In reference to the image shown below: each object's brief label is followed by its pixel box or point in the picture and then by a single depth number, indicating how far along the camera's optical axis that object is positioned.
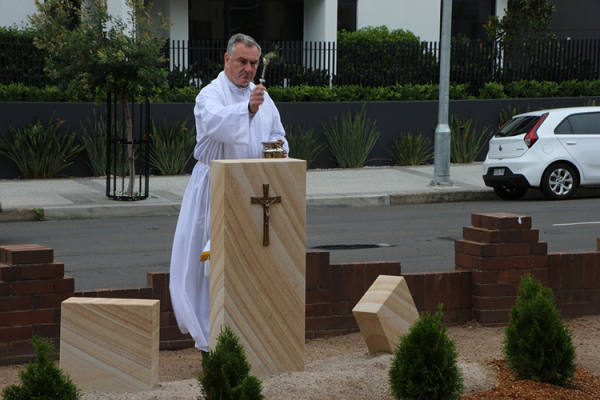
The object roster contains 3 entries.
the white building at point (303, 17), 24.48
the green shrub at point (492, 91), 21.16
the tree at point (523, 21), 24.30
